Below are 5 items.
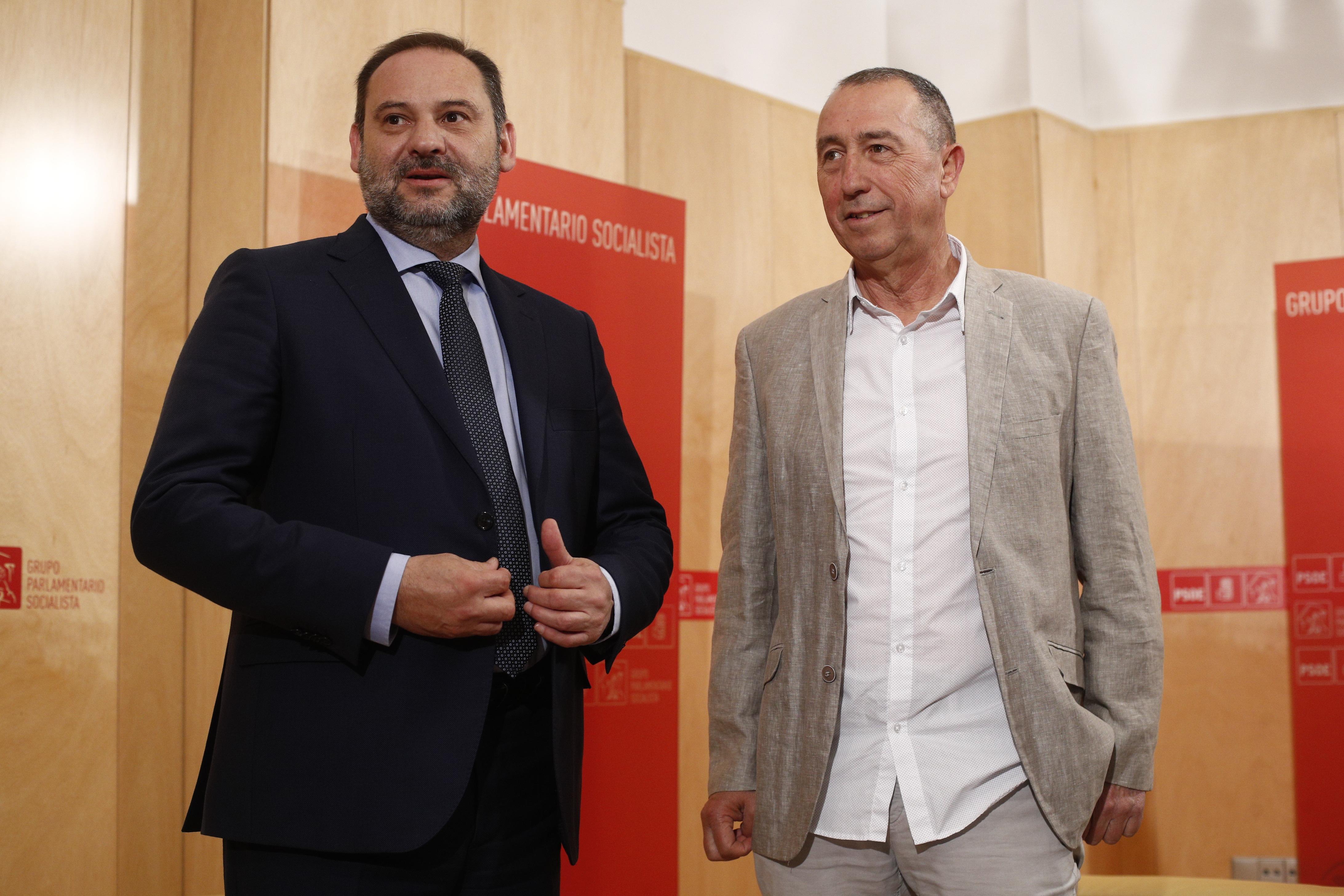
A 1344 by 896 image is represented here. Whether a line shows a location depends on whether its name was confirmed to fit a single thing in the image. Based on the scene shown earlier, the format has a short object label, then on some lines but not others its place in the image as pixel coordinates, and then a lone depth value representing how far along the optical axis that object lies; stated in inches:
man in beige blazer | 74.3
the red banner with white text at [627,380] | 128.3
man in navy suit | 63.3
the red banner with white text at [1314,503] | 172.2
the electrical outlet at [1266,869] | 183.6
